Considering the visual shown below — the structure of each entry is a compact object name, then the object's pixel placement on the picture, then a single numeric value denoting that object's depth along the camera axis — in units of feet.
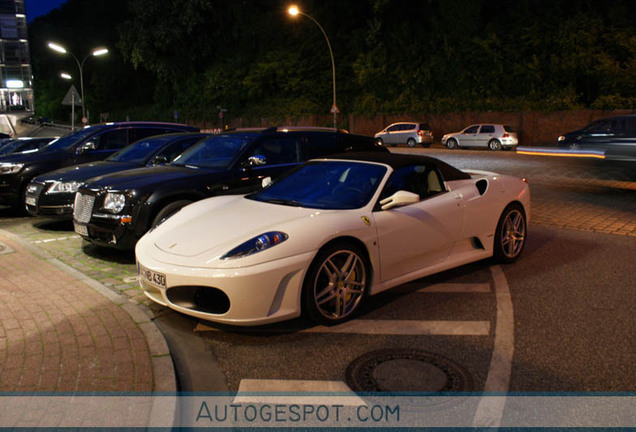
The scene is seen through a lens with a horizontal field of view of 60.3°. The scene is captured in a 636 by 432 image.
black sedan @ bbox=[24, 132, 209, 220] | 28.19
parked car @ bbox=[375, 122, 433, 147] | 114.21
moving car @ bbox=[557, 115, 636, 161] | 42.27
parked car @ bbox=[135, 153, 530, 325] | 13.85
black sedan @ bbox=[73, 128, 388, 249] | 21.86
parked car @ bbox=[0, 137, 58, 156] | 55.36
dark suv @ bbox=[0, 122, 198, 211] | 34.63
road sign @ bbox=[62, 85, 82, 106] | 73.05
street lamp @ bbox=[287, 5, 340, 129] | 97.25
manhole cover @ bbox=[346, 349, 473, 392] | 11.54
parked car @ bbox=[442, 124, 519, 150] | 98.99
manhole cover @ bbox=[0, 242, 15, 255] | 23.95
